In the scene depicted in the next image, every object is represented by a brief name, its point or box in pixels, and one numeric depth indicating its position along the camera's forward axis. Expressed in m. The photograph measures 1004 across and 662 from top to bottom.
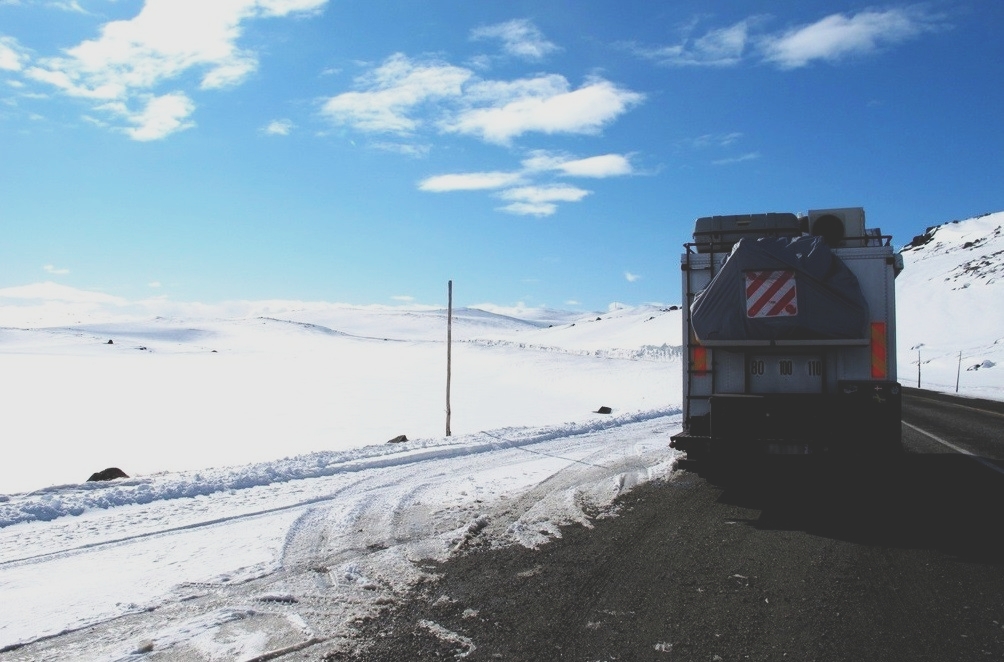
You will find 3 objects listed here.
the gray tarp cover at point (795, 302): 7.20
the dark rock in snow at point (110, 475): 10.20
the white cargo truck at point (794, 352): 7.13
